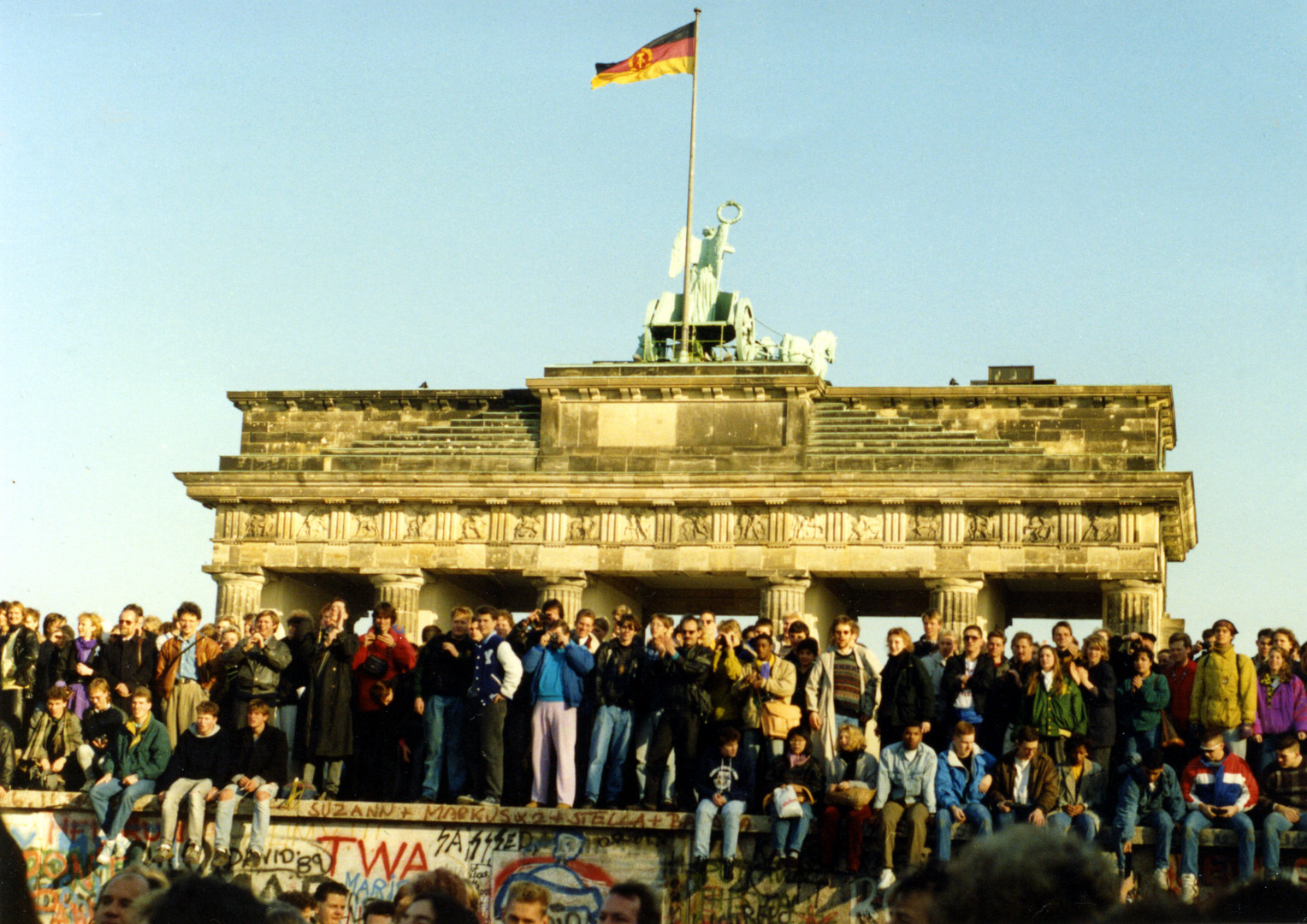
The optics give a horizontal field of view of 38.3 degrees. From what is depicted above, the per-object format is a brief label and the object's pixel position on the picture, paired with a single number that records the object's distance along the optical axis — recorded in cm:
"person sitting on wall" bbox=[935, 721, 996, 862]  1362
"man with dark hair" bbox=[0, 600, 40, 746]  1666
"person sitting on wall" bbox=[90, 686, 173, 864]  1533
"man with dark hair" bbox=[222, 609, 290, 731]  1556
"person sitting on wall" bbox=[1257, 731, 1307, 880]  1316
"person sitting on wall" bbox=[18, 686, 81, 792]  1598
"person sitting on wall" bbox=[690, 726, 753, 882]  1414
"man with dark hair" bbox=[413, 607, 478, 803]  1534
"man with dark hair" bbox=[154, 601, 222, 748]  1600
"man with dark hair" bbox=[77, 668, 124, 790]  1591
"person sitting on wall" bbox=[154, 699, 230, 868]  1509
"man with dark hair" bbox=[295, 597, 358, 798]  1538
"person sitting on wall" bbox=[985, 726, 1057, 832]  1362
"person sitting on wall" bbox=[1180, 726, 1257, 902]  1329
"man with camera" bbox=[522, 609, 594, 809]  1503
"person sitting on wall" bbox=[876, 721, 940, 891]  1361
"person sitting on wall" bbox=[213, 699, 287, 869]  1510
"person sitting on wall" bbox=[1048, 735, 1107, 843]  1383
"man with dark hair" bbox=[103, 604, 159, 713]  1644
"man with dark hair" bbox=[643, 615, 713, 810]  1473
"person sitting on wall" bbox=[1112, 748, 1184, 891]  1352
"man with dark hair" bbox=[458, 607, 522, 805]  1506
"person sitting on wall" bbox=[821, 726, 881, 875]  1378
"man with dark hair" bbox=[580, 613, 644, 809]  1494
